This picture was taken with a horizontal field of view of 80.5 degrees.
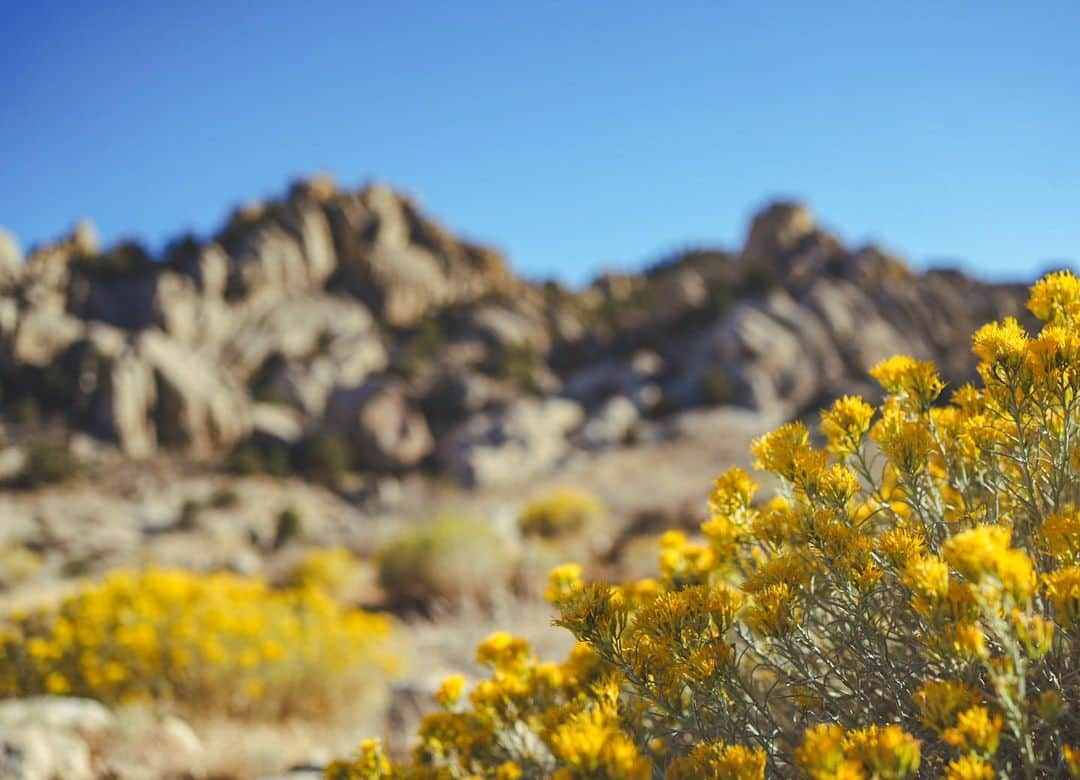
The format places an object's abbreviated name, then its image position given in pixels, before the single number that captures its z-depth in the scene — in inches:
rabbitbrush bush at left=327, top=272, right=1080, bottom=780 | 44.8
